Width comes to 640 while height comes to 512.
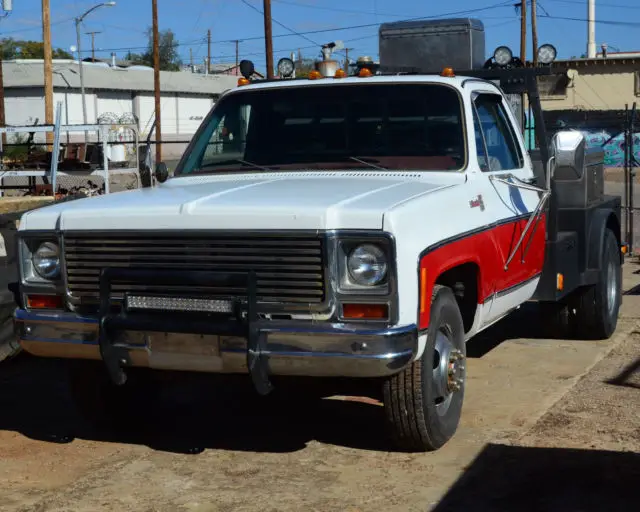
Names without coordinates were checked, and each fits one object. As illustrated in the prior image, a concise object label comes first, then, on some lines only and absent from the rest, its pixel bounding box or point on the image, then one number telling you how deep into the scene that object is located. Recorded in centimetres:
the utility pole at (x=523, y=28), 4547
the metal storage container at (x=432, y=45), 869
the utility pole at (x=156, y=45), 3791
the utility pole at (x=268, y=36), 2864
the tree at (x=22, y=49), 10288
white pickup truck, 493
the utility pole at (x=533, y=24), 4781
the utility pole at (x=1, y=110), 3231
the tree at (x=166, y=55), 10492
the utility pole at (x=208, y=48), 8771
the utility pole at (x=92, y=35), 8101
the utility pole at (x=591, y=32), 5978
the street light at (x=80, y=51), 5133
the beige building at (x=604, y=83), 5434
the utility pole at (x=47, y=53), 2978
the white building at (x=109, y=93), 6044
